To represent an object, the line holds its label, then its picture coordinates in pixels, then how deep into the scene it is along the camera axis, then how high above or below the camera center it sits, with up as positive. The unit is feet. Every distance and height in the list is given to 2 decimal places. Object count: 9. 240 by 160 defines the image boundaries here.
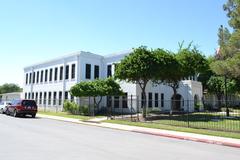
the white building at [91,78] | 120.80 +9.49
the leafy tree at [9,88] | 358.43 +19.43
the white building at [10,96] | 203.21 +5.74
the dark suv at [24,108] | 99.76 -1.25
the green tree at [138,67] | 85.61 +10.99
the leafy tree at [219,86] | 164.35 +10.71
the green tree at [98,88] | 102.95 +5.70
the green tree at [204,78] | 177.37 +16.14
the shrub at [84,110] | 110.93 -2.02
